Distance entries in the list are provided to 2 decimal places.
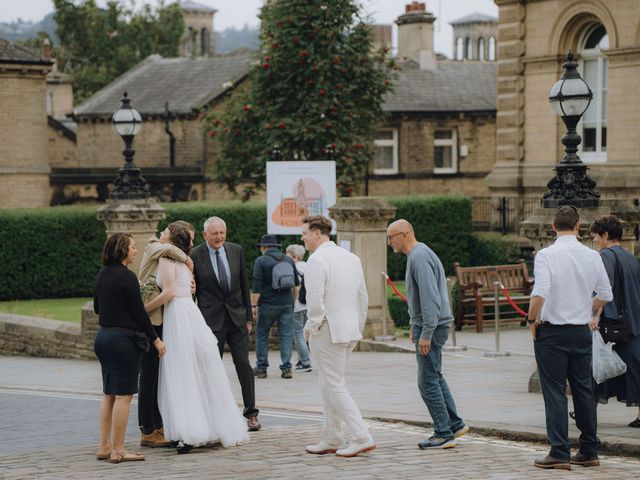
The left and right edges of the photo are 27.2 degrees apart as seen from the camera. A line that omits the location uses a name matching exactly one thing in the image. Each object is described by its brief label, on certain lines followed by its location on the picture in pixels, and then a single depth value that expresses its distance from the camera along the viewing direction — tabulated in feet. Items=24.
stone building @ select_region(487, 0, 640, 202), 100.27
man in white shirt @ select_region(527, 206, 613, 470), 34.12
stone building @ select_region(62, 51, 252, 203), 142.82
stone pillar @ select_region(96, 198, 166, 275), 64.18
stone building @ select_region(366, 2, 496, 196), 164.66
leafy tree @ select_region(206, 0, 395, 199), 118.73
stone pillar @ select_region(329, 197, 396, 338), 68.23
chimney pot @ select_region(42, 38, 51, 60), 194.90
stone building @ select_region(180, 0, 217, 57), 437.99
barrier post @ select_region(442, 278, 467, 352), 64.39
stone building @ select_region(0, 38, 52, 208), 136.46
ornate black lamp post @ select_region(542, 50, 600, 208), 45.88
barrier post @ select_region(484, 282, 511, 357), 62.44
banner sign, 78.59
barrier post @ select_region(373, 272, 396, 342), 67.82
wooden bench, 76.18
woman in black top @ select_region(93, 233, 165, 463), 36.32
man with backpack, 54.90
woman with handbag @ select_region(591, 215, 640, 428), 37.61
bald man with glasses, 36.11
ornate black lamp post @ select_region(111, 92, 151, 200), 64.39
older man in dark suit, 40.68
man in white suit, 35.81
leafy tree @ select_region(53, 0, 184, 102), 258.98
